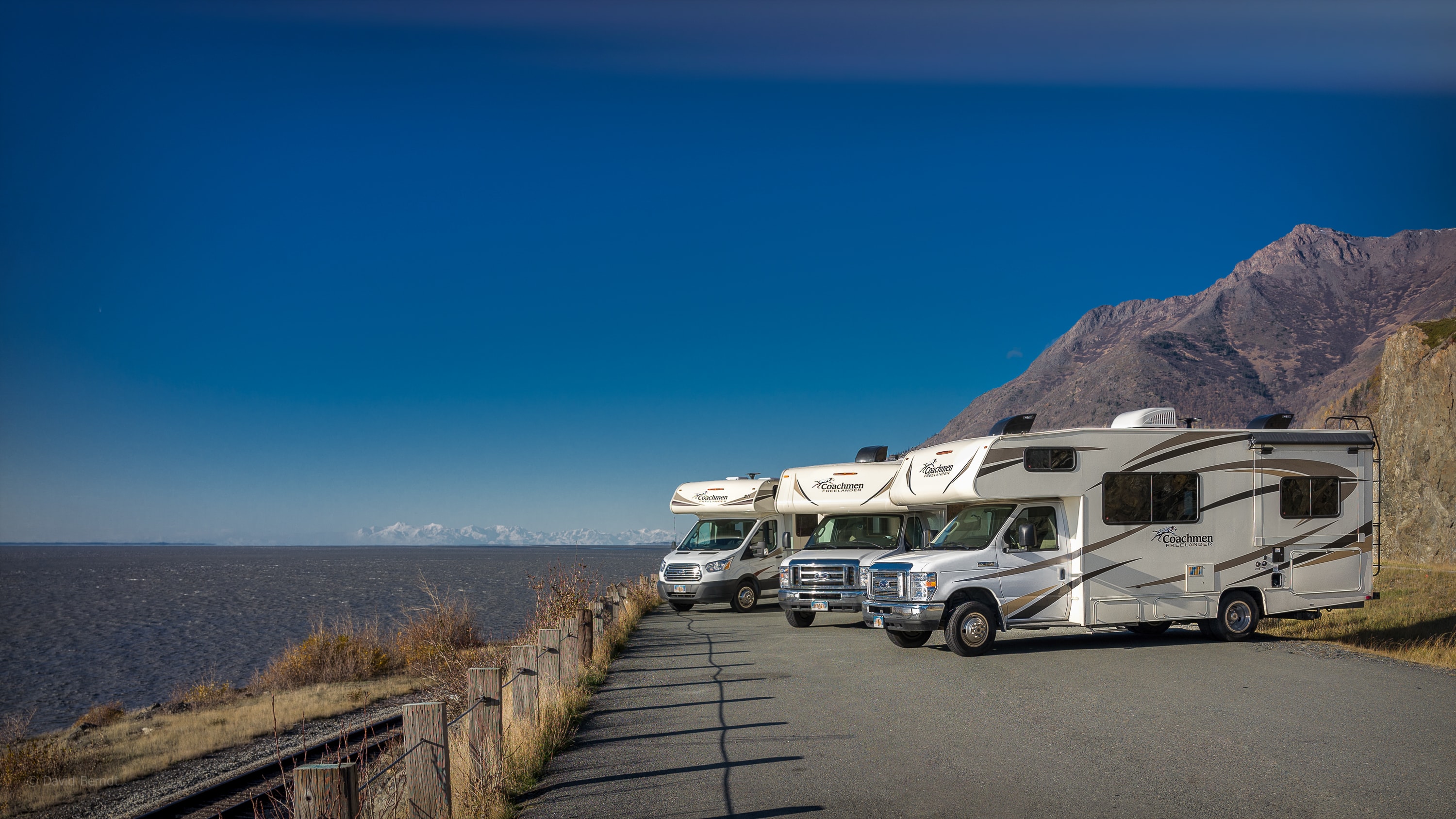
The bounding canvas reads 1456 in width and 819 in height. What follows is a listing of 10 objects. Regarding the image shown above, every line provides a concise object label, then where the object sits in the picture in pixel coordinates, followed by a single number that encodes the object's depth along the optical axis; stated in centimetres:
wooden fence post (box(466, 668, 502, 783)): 738
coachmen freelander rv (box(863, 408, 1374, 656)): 1452
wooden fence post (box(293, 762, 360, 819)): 456
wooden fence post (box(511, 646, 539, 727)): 909
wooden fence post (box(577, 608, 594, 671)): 1376
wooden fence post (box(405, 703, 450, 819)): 612
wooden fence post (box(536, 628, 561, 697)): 1050
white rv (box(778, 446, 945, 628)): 1850
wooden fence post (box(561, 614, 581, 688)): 1142
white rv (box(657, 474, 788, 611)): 2367
